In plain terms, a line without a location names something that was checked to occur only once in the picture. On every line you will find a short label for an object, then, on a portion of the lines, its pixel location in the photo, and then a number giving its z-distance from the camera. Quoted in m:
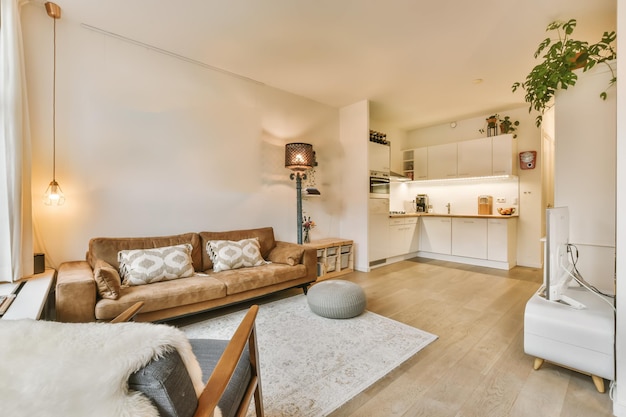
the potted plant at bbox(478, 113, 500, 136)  5.14
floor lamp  3.93
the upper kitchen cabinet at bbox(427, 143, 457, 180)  5.57
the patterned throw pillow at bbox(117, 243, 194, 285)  2.57
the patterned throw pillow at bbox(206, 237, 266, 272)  3.11
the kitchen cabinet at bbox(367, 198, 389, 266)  4.76
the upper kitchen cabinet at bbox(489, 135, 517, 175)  4.88
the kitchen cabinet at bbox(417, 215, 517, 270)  4.82
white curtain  2.11
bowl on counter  5.07
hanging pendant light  2.52
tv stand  1.69
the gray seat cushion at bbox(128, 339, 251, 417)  0.62
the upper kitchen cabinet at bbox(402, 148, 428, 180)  6.02
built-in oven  4.81
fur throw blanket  0.56
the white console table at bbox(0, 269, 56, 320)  1.59
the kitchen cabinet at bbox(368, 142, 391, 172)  4.81
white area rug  1.68
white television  1.81
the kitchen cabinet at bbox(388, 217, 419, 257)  5.28
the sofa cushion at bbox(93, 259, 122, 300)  2.16
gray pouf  2.71
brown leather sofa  2.08
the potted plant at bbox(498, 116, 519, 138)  5.03
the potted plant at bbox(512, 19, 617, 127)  2.15
